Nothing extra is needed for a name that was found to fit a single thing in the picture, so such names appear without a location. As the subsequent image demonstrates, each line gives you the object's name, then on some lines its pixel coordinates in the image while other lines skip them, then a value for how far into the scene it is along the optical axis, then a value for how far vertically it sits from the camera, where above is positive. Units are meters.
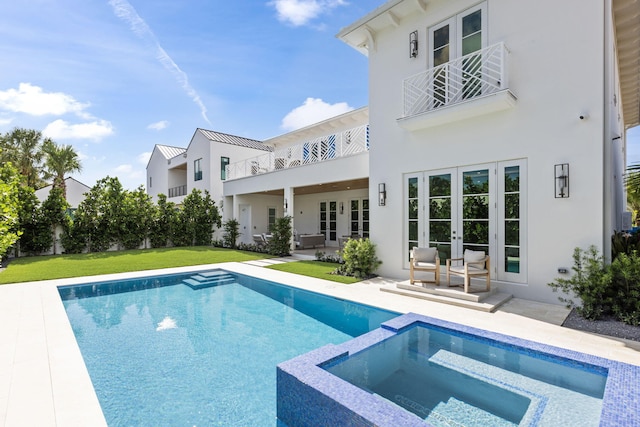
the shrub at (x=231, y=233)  19.06 -0.99
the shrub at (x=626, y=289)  5.34 -1.27
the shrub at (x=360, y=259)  9.76 -1.31
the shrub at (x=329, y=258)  12.67 -1.71
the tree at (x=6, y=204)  9.05 +0.37
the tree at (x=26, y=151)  21.50 +4.55
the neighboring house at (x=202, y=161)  21.05 +4.15
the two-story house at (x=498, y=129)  6.39 +2.12
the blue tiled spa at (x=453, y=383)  2.86 -1.93
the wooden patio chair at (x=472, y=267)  6.96 -1.18
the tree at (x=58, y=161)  21.73 +3.85
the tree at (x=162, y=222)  17.92 -0.30
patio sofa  17.50 -1.35
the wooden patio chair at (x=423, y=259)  7.84 -1.08
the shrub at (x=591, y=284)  5.61 -1.23
